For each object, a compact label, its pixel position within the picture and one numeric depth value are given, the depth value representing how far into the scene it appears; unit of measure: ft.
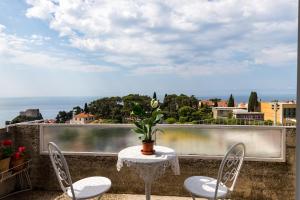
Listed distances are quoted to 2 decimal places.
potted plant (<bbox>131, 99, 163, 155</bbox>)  9.46
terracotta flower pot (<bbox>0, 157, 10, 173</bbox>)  11.44
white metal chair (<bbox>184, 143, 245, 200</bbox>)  8.55
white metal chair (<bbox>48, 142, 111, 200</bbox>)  8.51
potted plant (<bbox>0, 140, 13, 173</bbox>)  11.53
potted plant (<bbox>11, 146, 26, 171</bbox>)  12.03
